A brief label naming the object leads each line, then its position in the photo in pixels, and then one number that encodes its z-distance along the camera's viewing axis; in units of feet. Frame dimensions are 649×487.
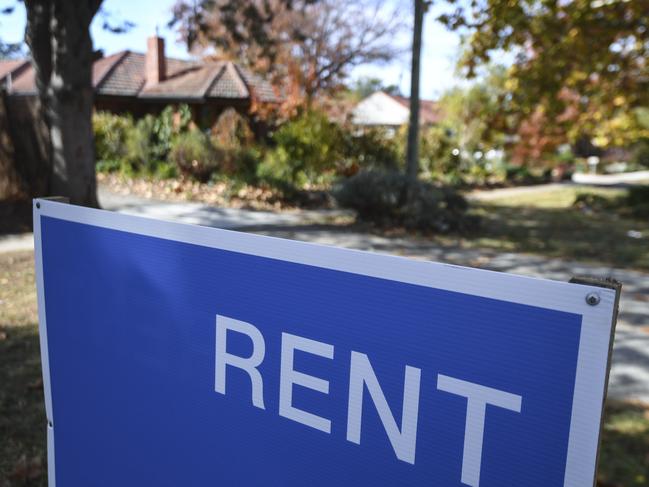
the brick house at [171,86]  80.74
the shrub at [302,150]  53.42
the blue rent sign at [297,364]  3.09
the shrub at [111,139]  64.85
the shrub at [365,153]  61.82
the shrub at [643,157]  61.16
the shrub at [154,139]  61.21
